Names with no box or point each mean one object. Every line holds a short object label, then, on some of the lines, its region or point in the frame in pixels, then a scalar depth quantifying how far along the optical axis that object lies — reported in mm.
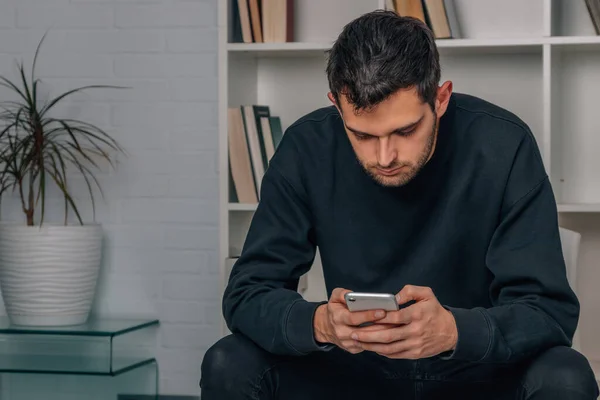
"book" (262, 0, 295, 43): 2816
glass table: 2826
